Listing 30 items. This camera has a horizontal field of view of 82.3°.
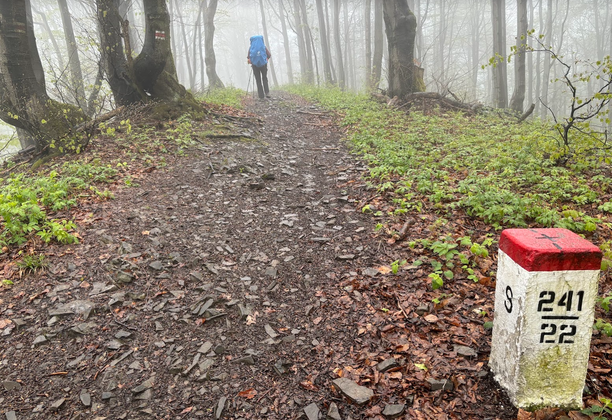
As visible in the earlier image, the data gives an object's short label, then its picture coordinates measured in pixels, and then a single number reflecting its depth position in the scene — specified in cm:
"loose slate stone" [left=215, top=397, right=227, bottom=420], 254
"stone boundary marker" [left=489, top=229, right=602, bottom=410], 204
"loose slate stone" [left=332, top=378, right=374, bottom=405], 252
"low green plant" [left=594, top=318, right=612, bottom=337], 275
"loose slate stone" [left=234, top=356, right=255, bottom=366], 298
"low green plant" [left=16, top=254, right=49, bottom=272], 395
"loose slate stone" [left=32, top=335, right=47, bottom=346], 316
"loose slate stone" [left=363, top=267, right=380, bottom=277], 394
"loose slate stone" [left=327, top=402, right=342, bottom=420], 246
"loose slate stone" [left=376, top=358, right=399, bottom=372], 276
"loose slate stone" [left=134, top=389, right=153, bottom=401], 269
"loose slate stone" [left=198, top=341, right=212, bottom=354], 309
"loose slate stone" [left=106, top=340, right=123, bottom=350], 312
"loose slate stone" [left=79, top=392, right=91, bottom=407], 263
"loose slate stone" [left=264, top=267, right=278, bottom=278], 415
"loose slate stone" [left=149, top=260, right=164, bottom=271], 417
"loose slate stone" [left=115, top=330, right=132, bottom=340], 325
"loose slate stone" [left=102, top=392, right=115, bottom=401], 268
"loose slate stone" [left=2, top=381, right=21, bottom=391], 275
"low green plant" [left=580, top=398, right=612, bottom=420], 213
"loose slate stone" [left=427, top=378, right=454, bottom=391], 252
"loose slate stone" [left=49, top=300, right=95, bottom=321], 344
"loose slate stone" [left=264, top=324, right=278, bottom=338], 327
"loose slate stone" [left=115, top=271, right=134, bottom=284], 393
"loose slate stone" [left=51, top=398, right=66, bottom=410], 260
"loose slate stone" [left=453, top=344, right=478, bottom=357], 276
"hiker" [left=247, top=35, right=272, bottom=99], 1400
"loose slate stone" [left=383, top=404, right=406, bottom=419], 240
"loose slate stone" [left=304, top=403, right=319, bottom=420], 248
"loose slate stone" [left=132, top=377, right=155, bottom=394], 274
